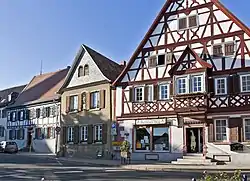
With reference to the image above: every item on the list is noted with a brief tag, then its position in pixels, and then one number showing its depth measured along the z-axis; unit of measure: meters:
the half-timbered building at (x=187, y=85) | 24.23
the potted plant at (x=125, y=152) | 24.73
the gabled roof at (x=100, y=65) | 32.64
